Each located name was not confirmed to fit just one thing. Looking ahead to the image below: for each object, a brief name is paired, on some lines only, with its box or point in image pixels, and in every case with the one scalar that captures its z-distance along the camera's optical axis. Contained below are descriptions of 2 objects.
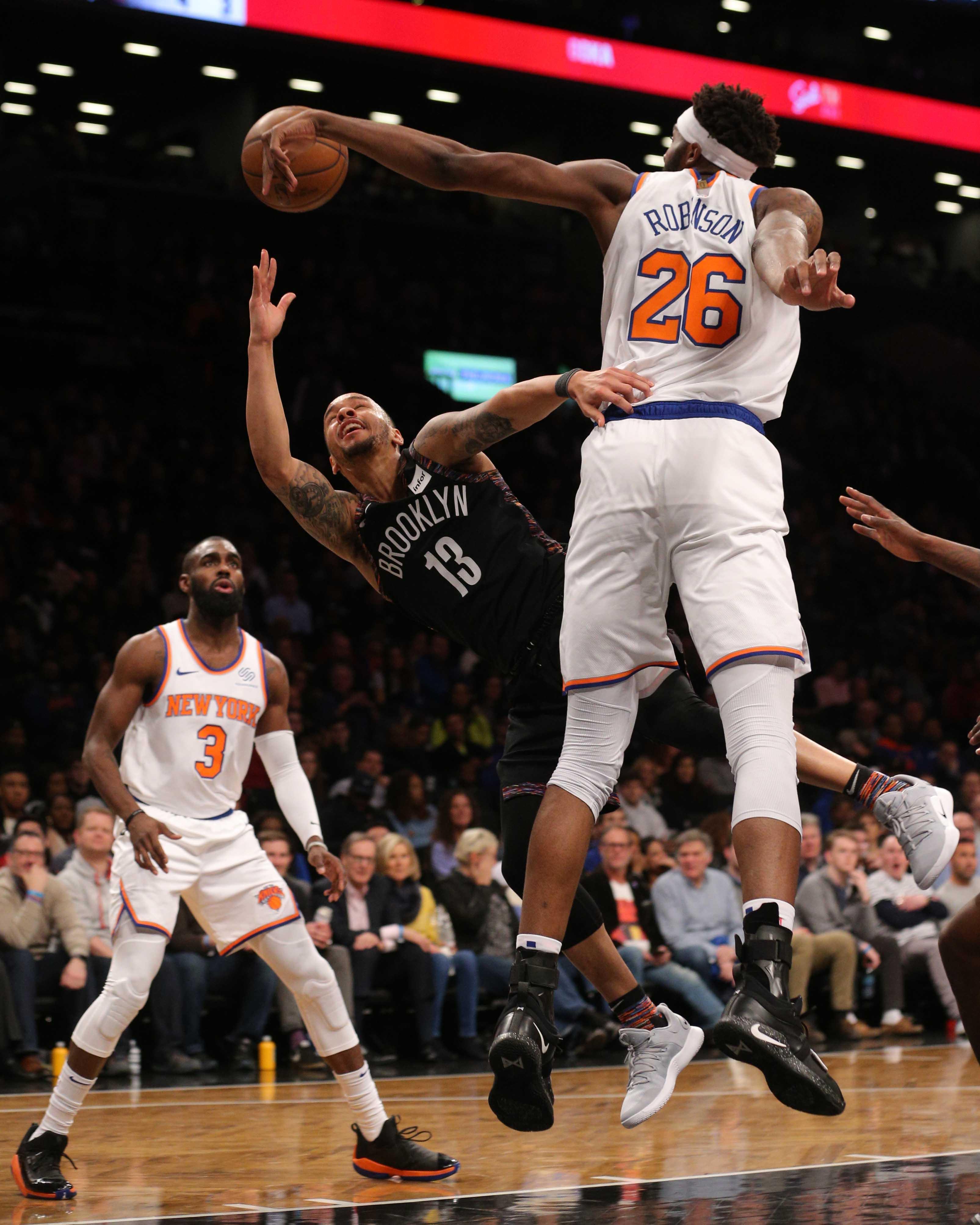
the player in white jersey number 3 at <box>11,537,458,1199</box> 5.79
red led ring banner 15.12
